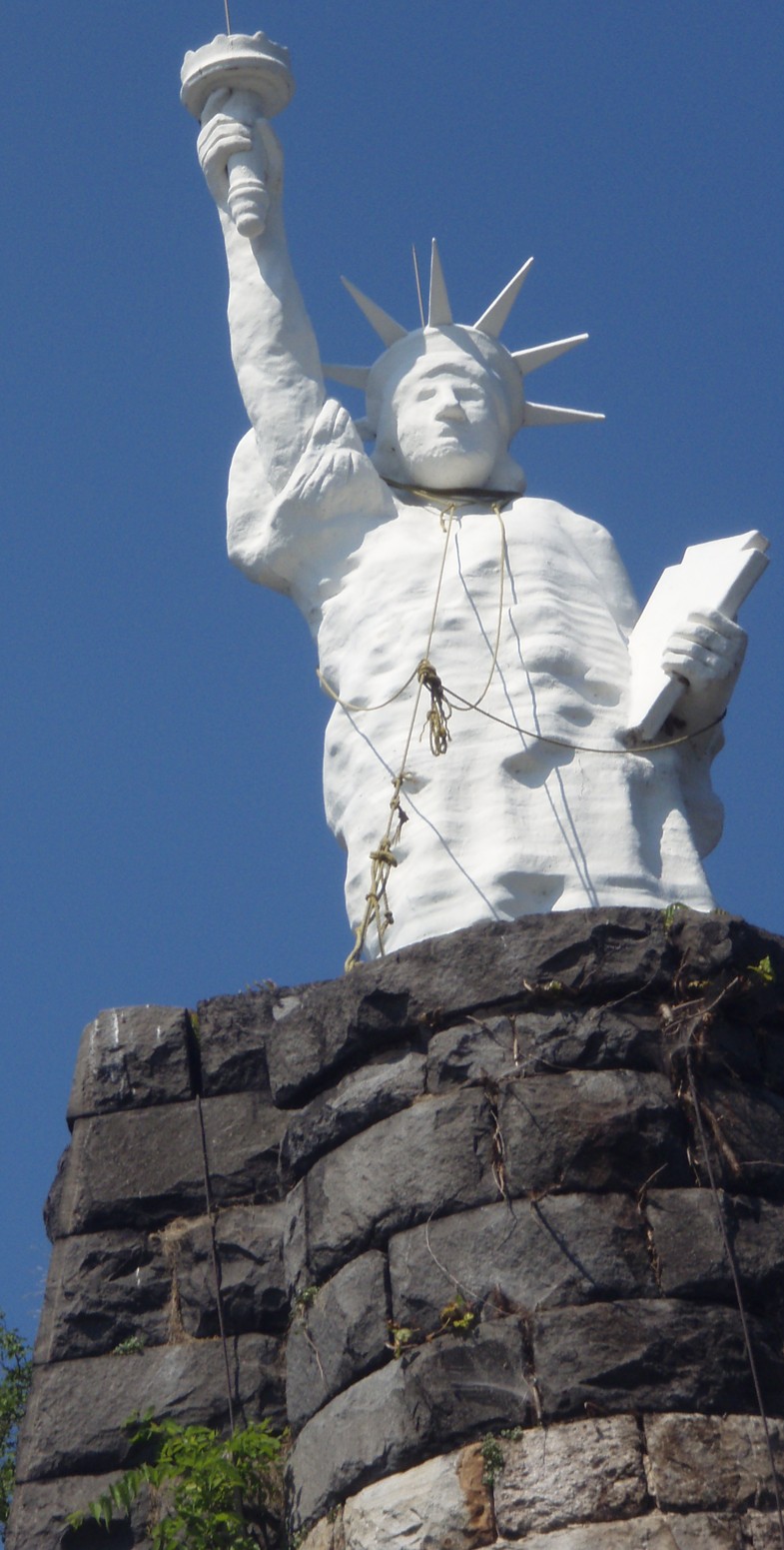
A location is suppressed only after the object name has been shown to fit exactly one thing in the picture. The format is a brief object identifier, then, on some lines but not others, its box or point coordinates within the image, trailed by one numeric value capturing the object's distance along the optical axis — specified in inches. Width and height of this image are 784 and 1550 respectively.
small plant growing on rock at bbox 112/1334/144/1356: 595.5
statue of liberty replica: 611.2
